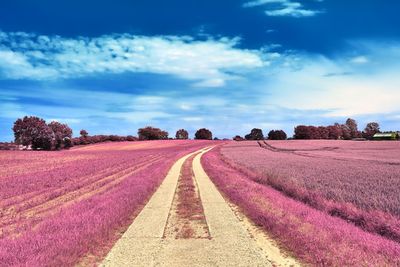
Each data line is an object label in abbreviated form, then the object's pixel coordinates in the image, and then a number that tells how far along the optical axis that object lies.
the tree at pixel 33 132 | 127.12
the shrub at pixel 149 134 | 199.02
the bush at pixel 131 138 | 187.12
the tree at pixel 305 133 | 196.88
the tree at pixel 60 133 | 133.12
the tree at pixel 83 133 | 181.45
